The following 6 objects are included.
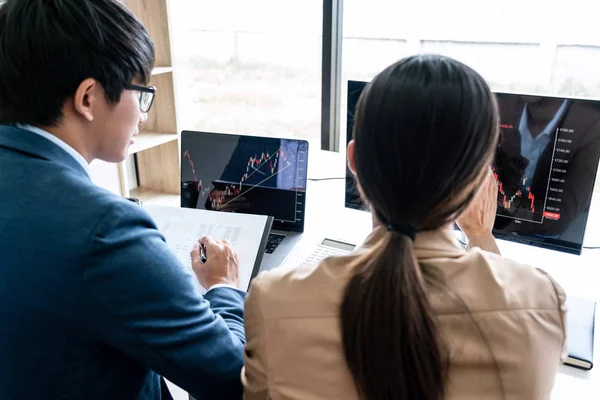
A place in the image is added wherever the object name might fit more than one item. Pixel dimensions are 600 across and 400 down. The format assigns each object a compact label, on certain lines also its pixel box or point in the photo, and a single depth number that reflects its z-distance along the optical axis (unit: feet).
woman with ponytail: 1.98
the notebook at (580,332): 3.17
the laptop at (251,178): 4.56
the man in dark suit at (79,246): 2.22
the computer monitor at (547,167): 3.60
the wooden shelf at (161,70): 6.04
